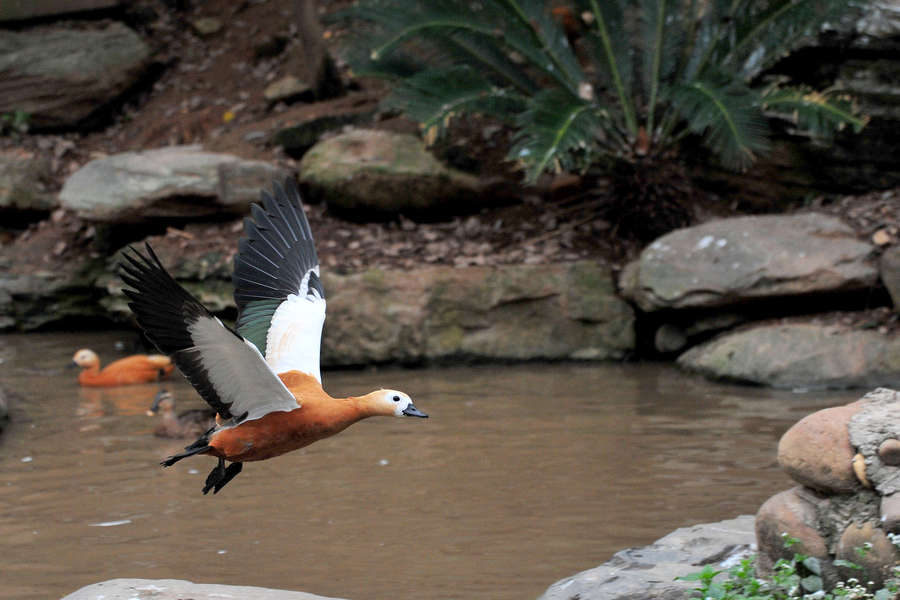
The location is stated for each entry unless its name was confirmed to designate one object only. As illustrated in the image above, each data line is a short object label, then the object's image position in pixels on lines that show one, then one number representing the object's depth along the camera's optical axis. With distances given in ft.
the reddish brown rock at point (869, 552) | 22.12
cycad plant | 56.08
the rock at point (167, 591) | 24.22
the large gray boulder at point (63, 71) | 81.76
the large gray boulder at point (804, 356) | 48.65
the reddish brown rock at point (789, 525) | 23.58
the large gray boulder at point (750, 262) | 52.31
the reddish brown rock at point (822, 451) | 23.41
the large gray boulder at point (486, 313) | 57.93
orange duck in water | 54.95
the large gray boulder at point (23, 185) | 73.61
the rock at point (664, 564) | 25.39
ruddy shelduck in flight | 24.52
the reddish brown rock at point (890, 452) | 22.50
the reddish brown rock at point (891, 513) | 21.89
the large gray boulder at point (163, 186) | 64.59
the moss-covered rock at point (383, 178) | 66.13
